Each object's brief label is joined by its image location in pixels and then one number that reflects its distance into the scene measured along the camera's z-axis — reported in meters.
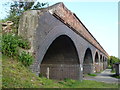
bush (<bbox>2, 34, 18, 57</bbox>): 5.10
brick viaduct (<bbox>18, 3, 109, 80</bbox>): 6.12
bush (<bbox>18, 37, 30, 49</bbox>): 5.58
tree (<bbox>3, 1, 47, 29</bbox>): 12.37
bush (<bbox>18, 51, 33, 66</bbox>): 5.32
